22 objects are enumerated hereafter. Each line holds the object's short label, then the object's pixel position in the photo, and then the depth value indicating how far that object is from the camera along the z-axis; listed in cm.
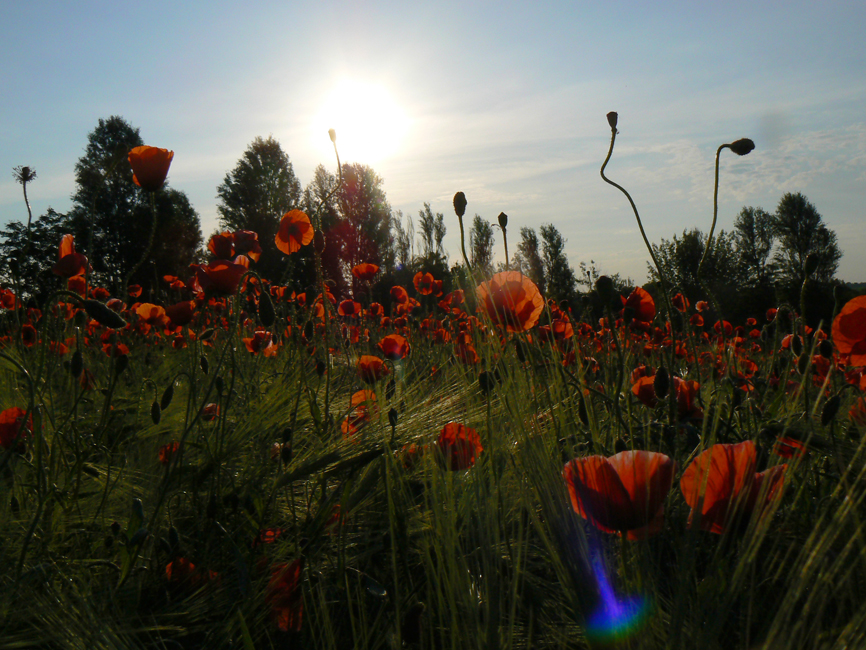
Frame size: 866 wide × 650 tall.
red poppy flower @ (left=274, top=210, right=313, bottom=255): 194
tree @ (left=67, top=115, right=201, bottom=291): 2009
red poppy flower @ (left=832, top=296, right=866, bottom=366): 100
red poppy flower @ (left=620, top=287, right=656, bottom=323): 160
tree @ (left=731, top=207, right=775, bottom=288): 4419
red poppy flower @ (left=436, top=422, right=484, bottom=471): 91
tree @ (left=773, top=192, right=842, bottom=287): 4162
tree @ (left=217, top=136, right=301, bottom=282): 2975
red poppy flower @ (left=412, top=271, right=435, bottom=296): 426
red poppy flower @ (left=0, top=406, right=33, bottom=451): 123
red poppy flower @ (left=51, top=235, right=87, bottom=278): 160
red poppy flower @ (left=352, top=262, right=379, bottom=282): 363
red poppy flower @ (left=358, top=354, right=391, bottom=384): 169
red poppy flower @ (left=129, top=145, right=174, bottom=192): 166
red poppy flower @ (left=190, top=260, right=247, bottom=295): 138
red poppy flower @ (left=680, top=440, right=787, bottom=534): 57
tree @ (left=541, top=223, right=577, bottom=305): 3512
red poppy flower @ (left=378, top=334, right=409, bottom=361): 218
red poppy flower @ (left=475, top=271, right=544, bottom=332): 107
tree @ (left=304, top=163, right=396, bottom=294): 2958
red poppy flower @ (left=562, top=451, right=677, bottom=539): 60
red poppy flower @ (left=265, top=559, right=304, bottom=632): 82
